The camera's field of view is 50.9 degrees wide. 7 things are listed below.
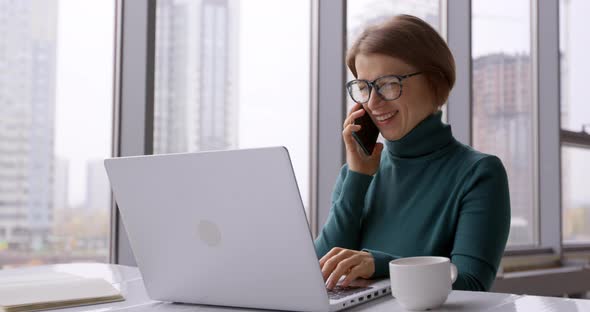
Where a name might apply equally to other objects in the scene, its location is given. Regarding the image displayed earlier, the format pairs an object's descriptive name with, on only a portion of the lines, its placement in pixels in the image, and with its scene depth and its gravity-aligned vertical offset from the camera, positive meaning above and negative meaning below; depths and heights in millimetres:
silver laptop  799 -84
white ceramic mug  832 -152
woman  1257 -7
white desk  869 -191
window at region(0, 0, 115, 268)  1633 +91
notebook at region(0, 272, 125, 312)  959 -203
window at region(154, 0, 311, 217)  1973 +327
